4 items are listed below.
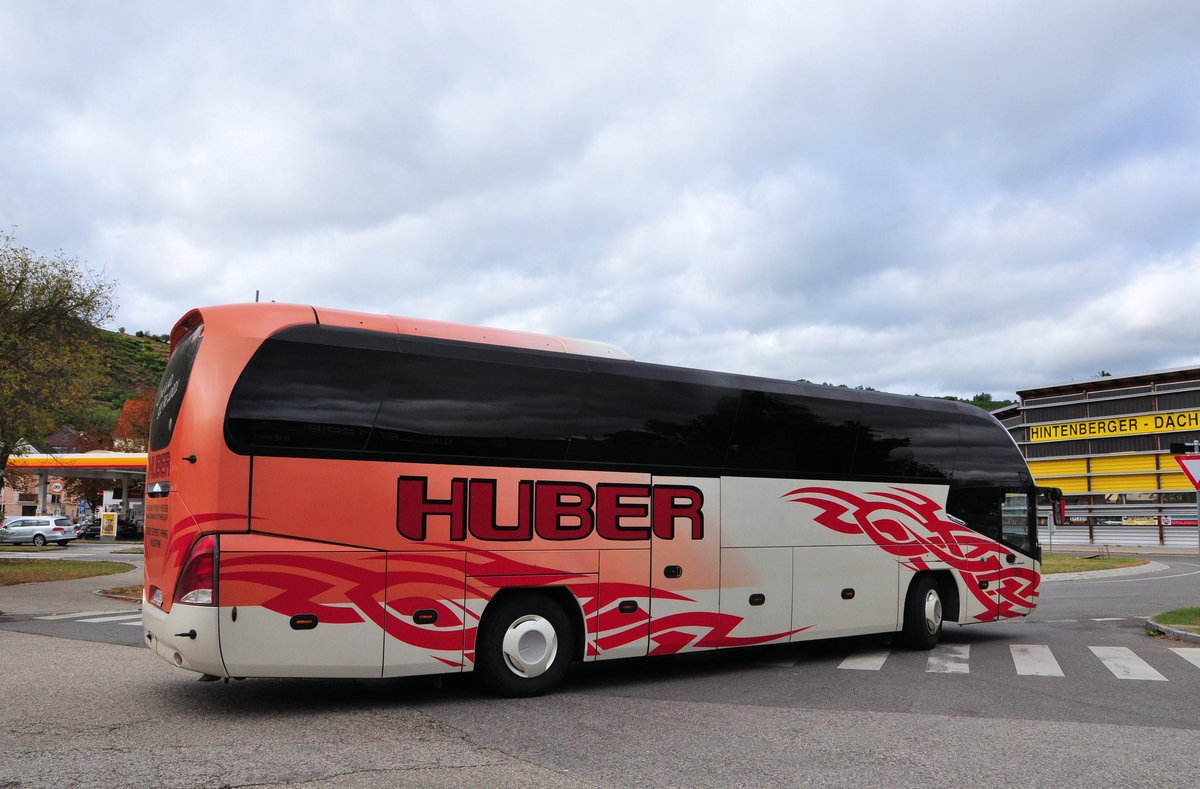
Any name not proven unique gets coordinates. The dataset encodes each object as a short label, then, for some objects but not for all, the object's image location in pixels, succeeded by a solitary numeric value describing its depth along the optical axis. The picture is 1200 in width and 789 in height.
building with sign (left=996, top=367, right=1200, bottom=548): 54.59
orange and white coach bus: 7.46
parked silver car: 50.06
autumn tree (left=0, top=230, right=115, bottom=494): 25.08
